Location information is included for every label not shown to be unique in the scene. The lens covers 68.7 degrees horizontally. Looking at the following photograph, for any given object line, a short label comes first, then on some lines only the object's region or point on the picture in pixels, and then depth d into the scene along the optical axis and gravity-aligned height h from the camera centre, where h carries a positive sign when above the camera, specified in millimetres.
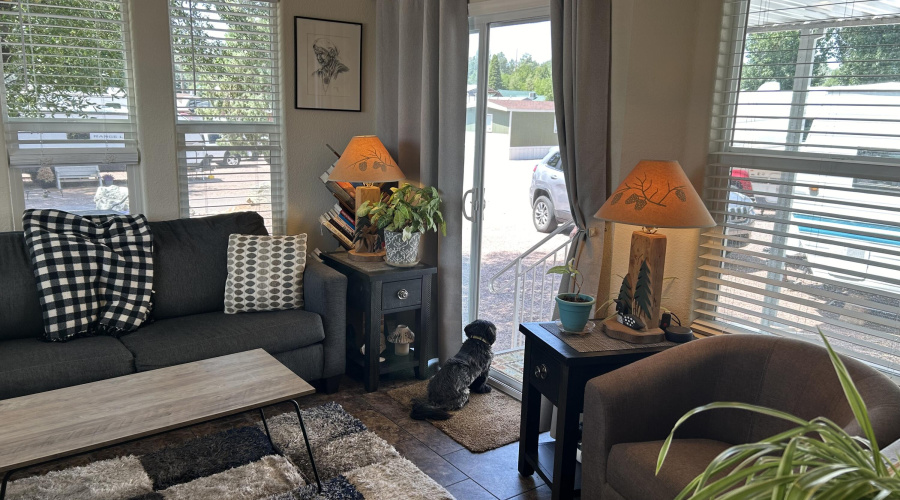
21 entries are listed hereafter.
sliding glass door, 3385 -278
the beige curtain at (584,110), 2754 +104
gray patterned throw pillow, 3482 -779
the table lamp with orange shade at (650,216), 2377 -287
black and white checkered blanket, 3020 -702
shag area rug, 2525 -1389
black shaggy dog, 3287 -1210
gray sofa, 2783 -975
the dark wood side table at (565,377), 2400 -907
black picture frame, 3988 +389
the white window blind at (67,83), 3197 +193
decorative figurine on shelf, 3752 -1164
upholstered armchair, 2000 -853
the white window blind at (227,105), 3686 +117
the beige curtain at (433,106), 3590 +140
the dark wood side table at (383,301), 3570 -938
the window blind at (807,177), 2271 -141
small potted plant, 2572 -672
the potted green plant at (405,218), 3562 -473
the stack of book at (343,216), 3967 -527
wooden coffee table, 2061 -992
